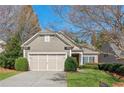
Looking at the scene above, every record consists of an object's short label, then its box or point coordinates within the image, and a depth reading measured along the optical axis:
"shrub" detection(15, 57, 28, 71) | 10.66
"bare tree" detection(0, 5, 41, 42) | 14.00
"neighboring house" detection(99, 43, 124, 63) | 15.46
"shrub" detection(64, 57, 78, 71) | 10.38
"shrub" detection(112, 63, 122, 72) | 10.30
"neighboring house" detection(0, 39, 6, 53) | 14.40
